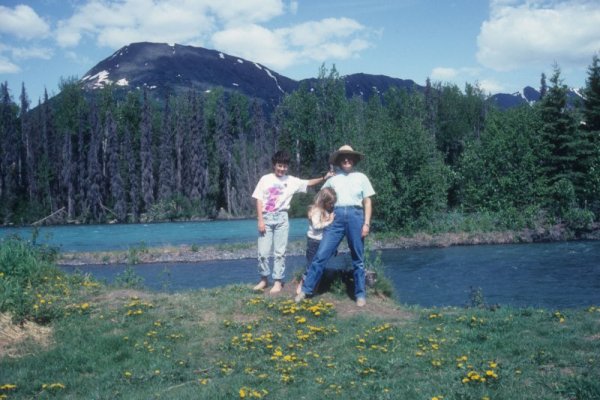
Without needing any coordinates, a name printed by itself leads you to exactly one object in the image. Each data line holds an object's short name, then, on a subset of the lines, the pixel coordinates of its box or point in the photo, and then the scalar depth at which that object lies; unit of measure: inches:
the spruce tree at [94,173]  2741.1
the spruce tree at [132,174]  2765.7
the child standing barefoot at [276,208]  383.2
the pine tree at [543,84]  3553.2
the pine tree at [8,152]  2861.7
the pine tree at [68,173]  2832.2
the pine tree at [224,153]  3004.4
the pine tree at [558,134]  1540.4
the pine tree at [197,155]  2955.2
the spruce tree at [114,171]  2696.9
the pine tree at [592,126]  1460.4
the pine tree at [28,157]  2915.8
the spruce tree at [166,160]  2886.3
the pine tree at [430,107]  3205.2
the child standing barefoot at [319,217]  364.2
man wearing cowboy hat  353.7
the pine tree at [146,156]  2874.0
